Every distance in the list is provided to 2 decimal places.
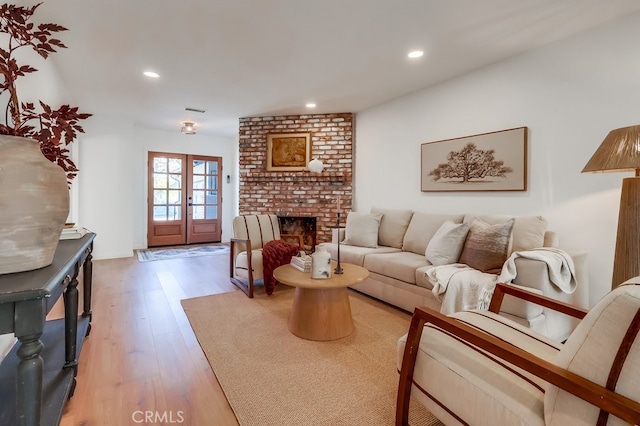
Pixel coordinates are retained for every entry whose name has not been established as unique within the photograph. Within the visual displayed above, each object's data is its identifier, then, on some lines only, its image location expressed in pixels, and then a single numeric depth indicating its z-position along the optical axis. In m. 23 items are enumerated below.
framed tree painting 2.88
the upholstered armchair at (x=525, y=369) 0.78
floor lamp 1.72
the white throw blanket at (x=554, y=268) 2.03
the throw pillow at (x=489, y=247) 2.39
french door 6.30
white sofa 2.06
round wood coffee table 2.29
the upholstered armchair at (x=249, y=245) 3.35
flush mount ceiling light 5.53
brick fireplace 4.76
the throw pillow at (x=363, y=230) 3.71
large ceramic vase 0.98
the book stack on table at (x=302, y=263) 2.59
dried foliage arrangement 1.21
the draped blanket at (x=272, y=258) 3.29
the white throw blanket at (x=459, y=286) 2.18
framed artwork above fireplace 4.88
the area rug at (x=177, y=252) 5.33
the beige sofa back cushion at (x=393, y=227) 3.70
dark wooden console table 0.89
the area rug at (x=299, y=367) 1.53
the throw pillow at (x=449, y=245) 2.70
